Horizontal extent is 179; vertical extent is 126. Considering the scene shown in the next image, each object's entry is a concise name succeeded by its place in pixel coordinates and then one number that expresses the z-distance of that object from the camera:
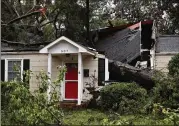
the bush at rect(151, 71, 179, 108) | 11.65
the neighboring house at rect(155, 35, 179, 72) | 15.24
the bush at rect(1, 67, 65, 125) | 7.58
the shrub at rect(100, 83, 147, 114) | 11.98
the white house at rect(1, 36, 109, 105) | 14.28
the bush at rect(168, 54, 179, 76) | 12.89
